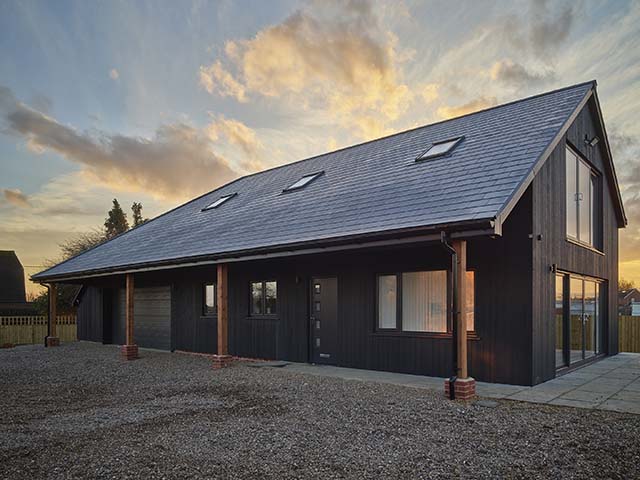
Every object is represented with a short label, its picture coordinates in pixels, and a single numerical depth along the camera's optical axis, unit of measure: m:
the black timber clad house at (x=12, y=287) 31.74
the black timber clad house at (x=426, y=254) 8.92
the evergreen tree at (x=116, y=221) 41.84
